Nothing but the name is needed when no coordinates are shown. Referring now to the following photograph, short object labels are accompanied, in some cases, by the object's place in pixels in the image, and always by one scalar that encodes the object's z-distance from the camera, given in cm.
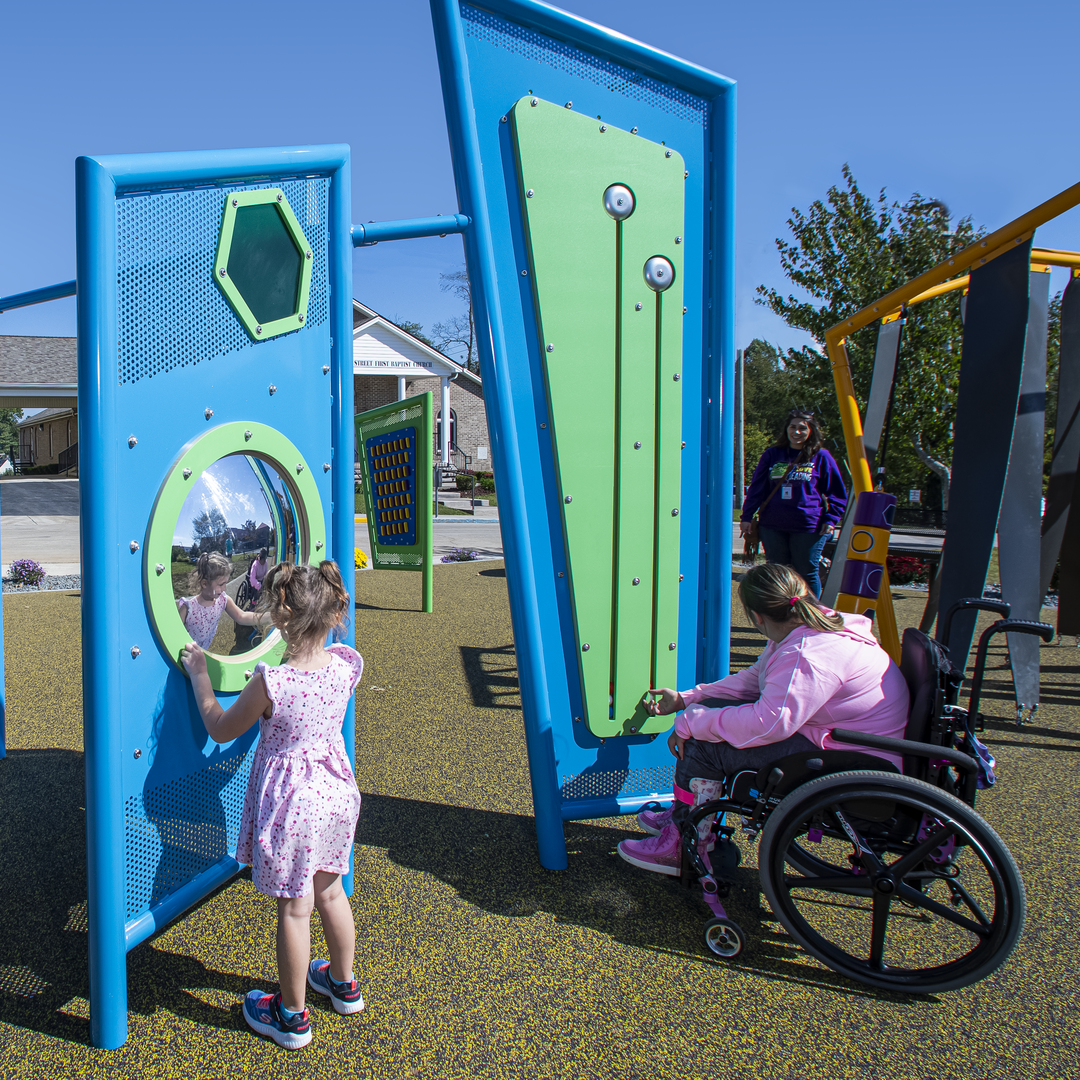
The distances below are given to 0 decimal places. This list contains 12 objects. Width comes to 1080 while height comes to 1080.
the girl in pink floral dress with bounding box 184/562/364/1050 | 184
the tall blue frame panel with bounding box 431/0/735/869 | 265
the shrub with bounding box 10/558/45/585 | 848
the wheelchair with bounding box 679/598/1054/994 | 200
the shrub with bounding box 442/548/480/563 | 1171
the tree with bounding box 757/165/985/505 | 1156
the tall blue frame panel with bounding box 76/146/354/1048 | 173
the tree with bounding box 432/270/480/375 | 5531
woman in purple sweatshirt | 528
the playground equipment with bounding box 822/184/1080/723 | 330
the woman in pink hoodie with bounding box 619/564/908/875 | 219
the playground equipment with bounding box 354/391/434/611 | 711
